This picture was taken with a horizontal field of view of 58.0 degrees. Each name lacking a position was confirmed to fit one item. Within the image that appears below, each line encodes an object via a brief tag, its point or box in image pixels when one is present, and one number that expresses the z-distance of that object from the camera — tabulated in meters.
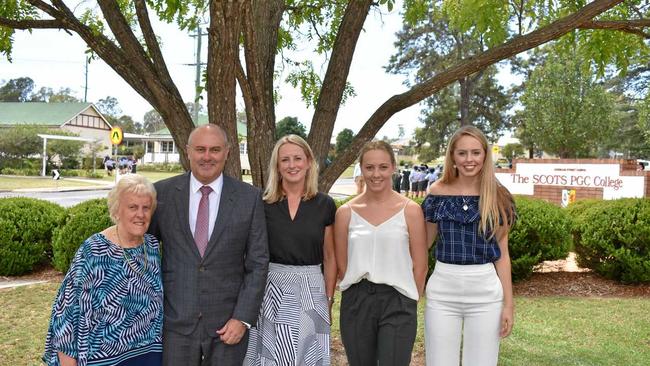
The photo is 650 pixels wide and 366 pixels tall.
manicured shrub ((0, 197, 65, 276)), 8.66
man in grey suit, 3.13
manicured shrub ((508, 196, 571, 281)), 8.52
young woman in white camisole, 3.34
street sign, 21.78
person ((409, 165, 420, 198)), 28.72
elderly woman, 2.82
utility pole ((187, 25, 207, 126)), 25.23
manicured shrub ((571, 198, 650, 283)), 8.56
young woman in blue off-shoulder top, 3.30
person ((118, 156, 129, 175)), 42.59
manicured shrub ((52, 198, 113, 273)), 8.27
